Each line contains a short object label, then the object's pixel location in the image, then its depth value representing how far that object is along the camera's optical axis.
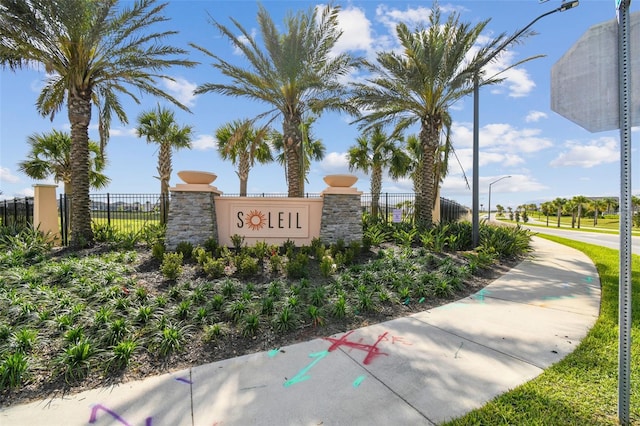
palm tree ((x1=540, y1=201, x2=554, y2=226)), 56.77
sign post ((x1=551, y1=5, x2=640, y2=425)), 2.19
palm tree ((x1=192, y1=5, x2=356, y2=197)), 10.14
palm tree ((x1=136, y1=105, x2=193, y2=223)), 17.17
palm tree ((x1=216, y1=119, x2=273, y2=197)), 20.30
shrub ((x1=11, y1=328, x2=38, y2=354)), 3.43
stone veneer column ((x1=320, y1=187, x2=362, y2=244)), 9.34
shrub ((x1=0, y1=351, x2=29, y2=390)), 2.94
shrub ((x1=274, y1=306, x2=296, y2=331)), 4.07
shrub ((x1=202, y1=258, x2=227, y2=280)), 6.11
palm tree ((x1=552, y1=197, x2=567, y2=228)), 50.94
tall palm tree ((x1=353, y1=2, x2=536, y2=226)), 10.15
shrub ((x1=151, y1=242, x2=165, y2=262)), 7.18
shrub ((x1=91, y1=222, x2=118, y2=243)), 9.93
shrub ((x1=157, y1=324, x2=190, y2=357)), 3.50
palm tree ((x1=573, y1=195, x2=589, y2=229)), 50.25
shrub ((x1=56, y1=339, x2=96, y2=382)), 3.09
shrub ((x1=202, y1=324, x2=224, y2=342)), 3.76
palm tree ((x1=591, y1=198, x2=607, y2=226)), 55.44
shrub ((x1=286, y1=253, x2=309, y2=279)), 6.29
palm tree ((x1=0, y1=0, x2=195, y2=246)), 7.57
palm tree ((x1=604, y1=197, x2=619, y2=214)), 57.34
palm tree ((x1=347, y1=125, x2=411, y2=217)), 19.95
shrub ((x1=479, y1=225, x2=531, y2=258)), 8.99
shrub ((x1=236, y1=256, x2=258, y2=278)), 6.23
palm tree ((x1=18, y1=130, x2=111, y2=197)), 14.15
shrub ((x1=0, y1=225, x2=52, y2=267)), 6.86
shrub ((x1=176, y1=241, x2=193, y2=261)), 7.55
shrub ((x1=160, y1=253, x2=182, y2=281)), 5.75
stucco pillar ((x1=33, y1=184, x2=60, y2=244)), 9.66
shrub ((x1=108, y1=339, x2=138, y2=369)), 3.25
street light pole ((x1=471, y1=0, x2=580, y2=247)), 9.53
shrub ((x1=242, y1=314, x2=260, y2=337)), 3.94
